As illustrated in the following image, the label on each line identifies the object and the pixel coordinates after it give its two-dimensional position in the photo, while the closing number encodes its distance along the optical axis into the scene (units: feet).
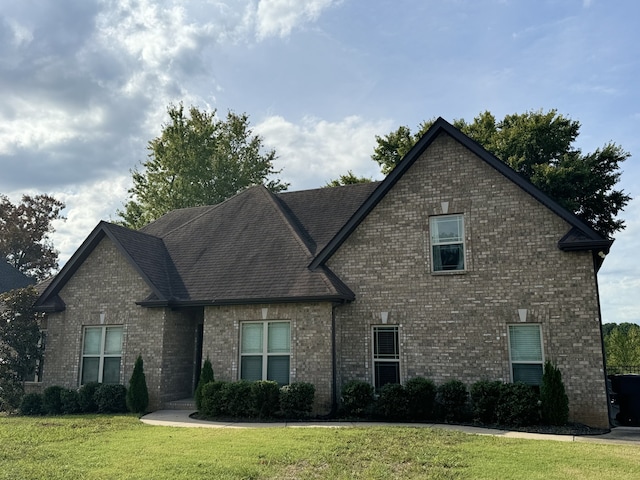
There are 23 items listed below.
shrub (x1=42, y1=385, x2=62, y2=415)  53.11
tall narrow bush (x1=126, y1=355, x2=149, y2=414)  51.01
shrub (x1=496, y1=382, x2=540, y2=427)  40.40
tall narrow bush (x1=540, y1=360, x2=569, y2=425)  40.52
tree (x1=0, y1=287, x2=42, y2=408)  57.62
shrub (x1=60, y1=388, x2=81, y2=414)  52.37
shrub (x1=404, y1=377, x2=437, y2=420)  43.60
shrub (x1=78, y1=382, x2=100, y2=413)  52.16
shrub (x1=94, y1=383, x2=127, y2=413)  51.65
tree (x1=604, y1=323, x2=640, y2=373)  94.84
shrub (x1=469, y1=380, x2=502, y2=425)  41.42
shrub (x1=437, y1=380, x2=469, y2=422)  43.19
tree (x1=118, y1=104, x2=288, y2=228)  131.34
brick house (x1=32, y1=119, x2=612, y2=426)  44.45
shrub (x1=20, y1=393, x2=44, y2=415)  54.13
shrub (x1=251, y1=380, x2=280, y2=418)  45.73
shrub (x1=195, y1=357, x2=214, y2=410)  48.62
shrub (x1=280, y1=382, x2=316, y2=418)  45.32
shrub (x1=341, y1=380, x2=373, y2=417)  45.39
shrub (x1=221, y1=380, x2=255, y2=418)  46.19
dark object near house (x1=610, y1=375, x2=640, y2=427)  43.96
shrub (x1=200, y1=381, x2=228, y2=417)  46.68
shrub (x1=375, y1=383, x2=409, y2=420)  43.70
